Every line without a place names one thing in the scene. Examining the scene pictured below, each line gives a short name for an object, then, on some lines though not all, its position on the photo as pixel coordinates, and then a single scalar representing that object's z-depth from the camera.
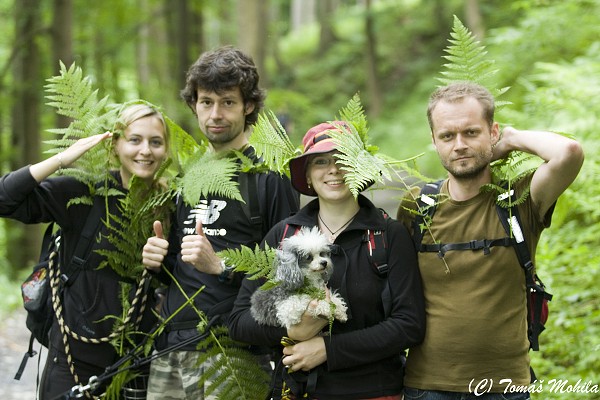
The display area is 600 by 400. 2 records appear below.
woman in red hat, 3.35
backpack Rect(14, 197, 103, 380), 4.30
